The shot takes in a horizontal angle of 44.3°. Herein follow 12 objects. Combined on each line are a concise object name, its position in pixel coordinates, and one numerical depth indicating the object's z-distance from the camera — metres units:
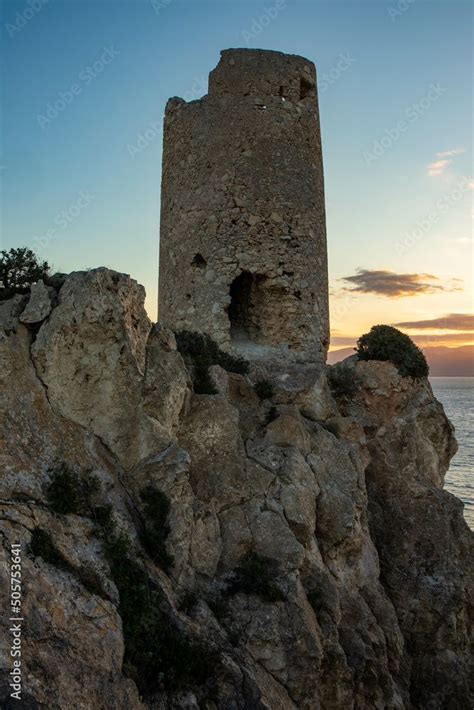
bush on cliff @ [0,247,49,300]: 8.89
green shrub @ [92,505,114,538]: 6.57
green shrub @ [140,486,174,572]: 7.00
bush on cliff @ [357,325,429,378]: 13.71
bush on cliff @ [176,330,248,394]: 9.91
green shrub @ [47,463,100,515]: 6.45
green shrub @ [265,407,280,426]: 10.26
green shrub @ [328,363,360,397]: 13.02
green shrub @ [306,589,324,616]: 8.01
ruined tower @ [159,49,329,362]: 13.18
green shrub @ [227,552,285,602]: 7.41
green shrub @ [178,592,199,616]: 6.64
